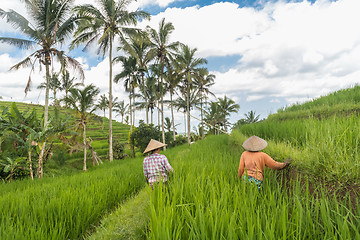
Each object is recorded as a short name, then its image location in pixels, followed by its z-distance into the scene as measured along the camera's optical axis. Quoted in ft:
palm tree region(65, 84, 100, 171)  43.98
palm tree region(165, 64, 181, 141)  66.09
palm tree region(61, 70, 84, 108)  96.73
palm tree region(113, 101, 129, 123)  134.14
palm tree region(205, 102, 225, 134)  96.81
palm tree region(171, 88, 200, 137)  85.13
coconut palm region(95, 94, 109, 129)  114.76
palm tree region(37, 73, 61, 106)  90.05
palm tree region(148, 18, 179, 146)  61.11
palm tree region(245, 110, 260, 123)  120.37
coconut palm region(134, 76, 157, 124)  85.12
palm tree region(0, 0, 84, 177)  36.70
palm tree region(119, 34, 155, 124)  44.68
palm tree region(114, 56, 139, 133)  68.74
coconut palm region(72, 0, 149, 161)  41.52
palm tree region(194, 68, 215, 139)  69.72
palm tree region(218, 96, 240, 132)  104.31
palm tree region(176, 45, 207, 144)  66.85
